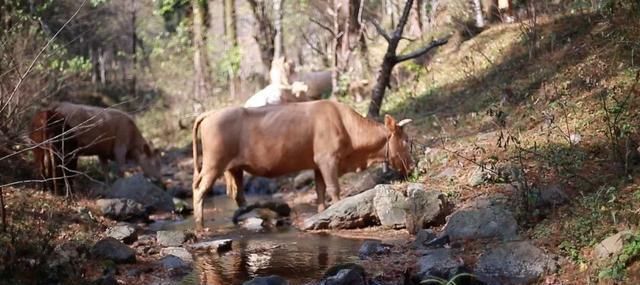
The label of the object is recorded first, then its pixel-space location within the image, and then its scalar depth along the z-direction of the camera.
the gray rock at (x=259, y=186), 17.11
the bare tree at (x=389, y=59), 14.30
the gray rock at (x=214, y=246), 9.36
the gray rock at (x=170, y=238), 9.87
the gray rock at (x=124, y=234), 9.73
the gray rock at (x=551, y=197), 8.17
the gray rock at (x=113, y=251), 8.23
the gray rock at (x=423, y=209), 9.64
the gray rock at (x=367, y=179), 13.21
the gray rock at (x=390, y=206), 10.04
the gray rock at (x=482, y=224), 8.23
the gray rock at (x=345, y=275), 7.00
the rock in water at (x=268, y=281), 7.01
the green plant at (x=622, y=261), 6.46
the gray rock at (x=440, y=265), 7.00
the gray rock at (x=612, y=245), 6.71
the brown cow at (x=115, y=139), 14.84
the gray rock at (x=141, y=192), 13.62
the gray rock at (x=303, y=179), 16.14
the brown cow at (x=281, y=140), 12.03
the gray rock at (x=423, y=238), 8.74
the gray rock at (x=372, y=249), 8.66
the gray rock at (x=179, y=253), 8.86
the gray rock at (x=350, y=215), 10.53
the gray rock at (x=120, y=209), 12.19
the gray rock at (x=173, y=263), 8.30
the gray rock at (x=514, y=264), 7.03
